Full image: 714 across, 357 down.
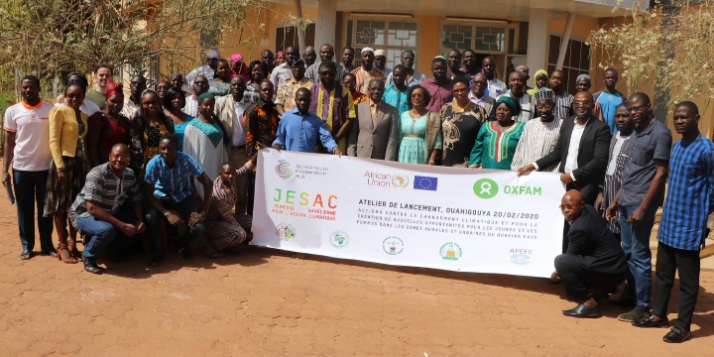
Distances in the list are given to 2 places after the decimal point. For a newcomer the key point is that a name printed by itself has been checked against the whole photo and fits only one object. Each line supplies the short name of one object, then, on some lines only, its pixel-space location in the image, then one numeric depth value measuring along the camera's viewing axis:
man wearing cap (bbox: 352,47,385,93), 9.53
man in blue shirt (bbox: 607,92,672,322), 5.94
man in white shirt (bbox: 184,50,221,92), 9.98
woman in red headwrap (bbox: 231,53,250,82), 10.30
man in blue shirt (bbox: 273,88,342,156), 7.51
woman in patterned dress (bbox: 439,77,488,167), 7.38
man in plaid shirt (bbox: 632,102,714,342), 5.68
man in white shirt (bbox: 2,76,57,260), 6.72
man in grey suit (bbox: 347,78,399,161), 7.55
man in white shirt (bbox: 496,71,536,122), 8.03
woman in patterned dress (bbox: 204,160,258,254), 7.26
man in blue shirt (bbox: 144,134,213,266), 6.88
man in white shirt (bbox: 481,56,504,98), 9.51
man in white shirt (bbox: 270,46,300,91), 9.82
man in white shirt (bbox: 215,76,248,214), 7.91
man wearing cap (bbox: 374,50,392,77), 9.73
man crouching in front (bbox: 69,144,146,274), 6.50
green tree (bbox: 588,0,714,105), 9.59
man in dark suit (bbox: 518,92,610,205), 6.48
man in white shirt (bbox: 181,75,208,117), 8.28
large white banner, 6.86
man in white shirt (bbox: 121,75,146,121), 7.77
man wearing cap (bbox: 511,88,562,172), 6.86
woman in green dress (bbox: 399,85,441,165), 7.42
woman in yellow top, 6.64
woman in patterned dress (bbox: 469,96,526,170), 7.06
